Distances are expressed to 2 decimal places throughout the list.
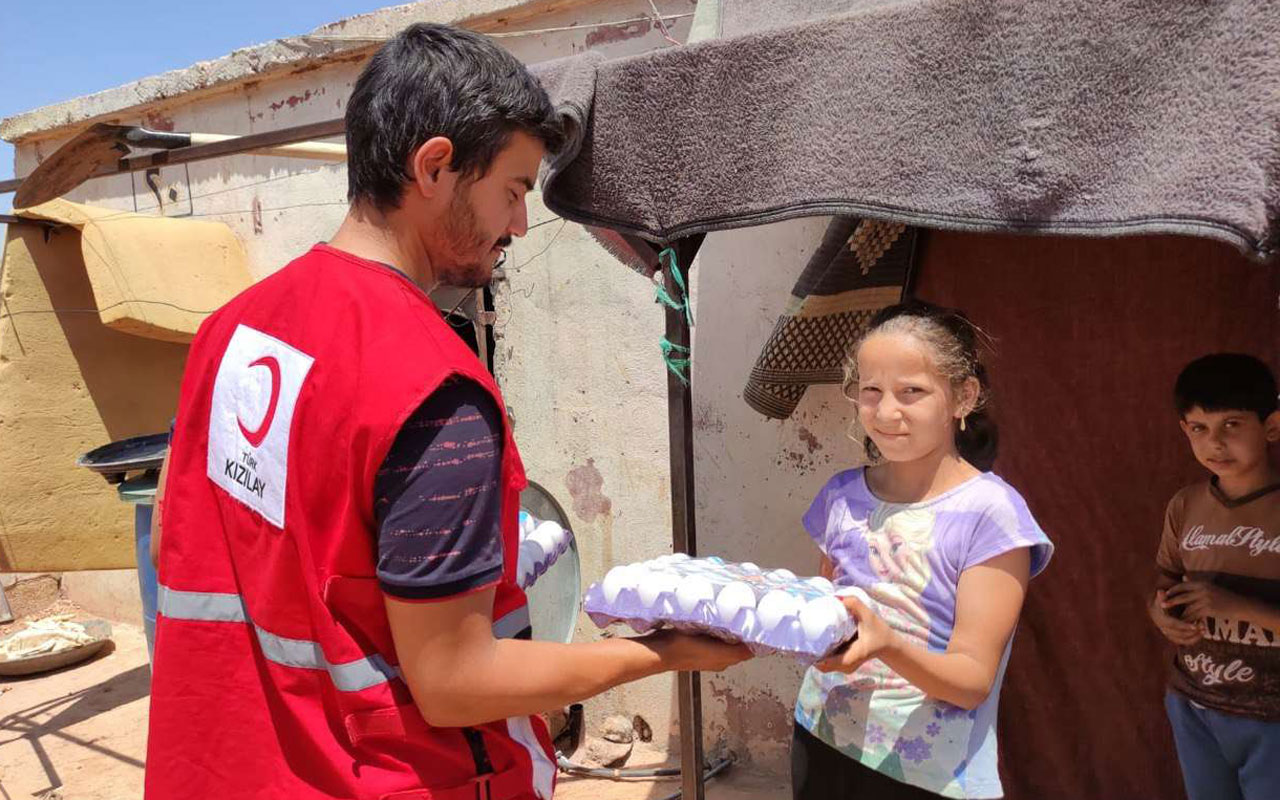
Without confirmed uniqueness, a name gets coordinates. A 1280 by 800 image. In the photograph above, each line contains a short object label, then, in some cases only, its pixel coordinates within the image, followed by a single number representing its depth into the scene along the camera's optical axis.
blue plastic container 3.47
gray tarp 1.35
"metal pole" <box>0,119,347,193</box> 2.67
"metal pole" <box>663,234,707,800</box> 2.24
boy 1.89
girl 1.45
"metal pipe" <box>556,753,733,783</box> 3.38
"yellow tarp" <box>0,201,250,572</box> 4.55
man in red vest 0.94
